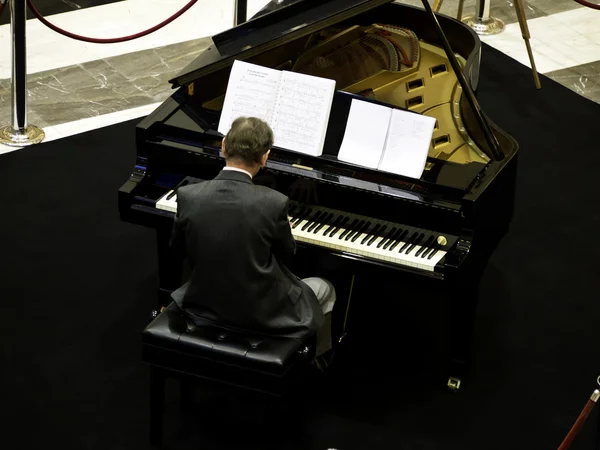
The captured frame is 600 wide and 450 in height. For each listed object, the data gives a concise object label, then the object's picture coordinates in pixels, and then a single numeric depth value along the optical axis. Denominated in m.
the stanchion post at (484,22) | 14.00
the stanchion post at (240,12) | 12.12
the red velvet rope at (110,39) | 11.04
